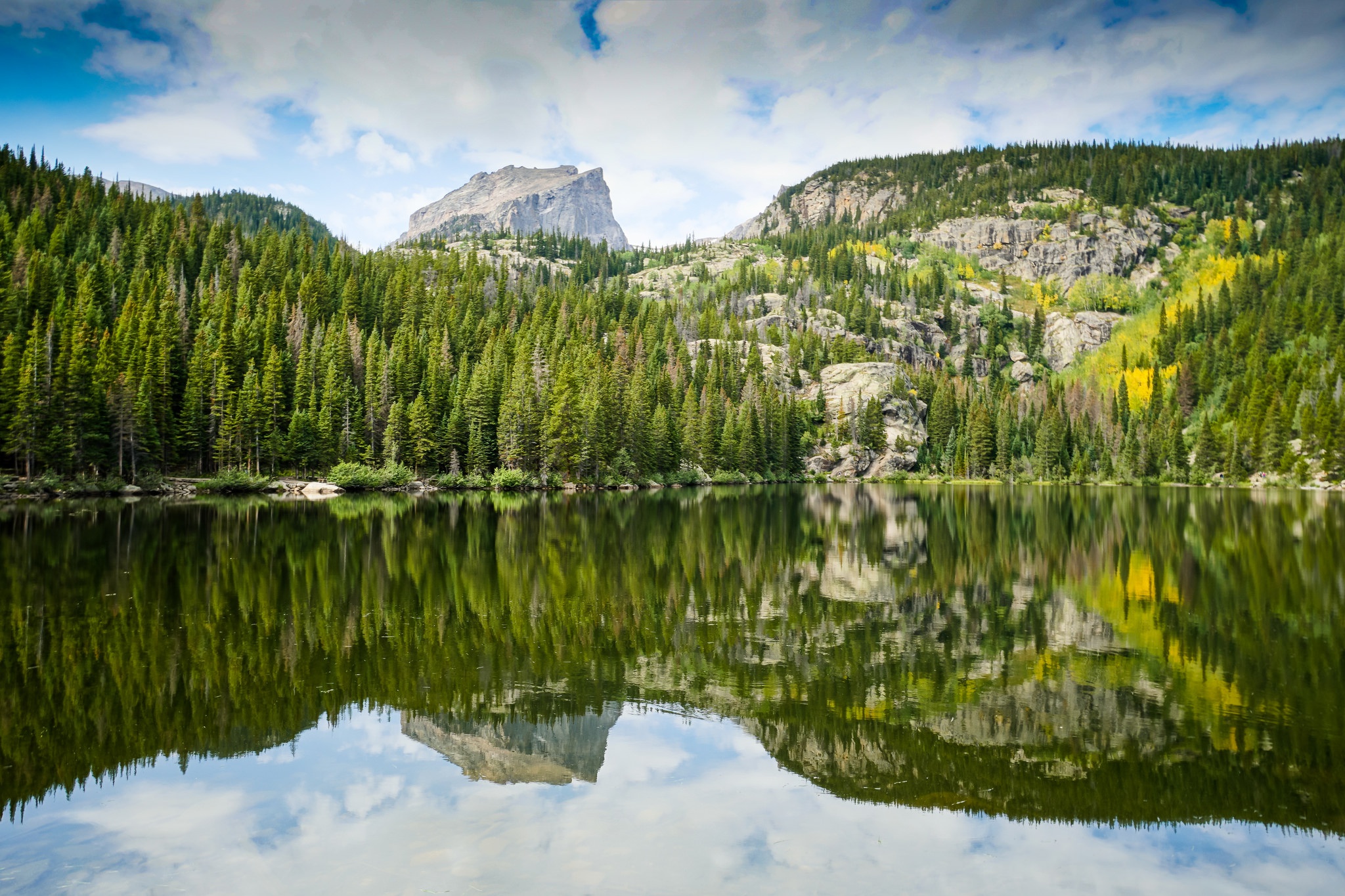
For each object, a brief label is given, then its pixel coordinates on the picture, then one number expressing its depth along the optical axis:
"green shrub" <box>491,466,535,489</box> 76.06
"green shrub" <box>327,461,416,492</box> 71.50
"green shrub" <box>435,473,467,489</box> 79.31
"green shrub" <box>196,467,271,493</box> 64.75
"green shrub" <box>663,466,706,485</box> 96.50
